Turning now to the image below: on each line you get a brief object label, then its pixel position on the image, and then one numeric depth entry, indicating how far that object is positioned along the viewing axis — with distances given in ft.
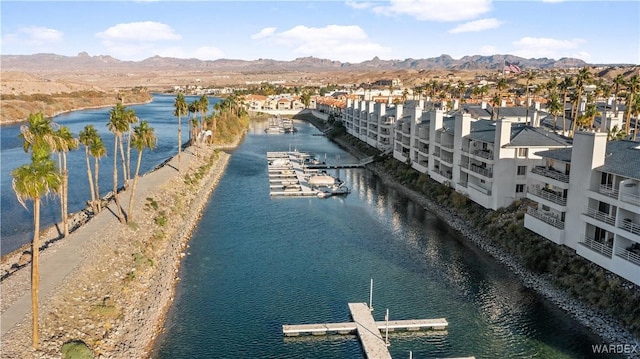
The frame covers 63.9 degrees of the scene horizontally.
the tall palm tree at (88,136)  142.72
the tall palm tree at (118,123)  143.64
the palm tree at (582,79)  197.77
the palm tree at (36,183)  73.72
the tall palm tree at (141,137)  151.53
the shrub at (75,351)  77.51
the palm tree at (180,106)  245.24
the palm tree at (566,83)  222.56
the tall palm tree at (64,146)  120.16
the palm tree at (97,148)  142.72
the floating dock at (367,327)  91.99
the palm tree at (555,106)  184.34
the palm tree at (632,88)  184.34
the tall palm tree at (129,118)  147.99
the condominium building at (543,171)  101.30
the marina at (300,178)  212.43
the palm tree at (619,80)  212.29
